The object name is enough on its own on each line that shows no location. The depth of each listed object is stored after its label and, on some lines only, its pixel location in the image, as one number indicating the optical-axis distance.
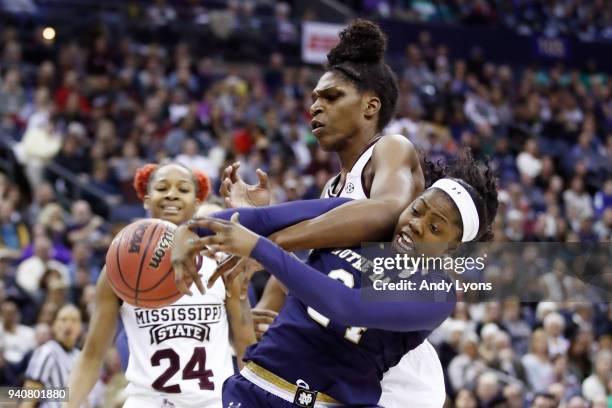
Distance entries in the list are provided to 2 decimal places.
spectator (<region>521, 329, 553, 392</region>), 14.95
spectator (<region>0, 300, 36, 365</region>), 12.60
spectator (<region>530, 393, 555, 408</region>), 12.71
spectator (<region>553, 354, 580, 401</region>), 14.37
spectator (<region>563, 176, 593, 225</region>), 21.79
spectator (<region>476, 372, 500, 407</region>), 13.57
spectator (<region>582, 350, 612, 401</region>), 14.33
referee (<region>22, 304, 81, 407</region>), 9.72
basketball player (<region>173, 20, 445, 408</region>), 5.73
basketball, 5.59
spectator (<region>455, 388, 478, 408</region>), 13.33
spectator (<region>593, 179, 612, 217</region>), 22.08
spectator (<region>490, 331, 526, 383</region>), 15.04
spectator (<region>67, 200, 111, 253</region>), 15.16
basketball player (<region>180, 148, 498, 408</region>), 5.21
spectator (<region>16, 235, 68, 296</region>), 14.16
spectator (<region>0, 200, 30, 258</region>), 15.28
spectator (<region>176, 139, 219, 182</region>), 17.96
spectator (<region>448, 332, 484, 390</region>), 14.35
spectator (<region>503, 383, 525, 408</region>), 13.40
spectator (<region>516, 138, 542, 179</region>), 23.28
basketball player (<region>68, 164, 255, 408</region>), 7.18
